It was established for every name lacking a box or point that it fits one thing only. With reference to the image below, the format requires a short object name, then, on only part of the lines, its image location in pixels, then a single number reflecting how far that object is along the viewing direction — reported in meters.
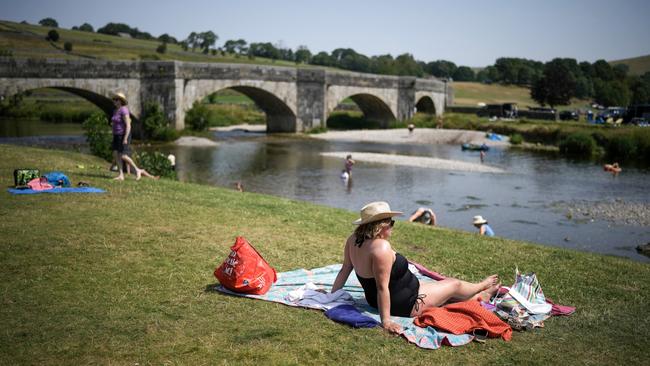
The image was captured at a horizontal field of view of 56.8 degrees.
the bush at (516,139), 45.12
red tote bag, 7.09
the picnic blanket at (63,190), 11.82
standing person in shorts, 13.89
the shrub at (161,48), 83.38
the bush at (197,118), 40.19
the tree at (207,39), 122.85
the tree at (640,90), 80.94
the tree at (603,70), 101.42
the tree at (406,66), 114.16
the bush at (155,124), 37.41
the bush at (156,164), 18.75
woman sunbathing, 6.32
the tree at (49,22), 90.75
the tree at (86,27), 109.60
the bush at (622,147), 37.62
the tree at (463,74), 150.96
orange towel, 6.19
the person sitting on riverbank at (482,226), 14.66
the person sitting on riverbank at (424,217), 15.12
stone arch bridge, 33.00
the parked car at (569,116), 58.34
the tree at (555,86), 78.12
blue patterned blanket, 5.96
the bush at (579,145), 39.53
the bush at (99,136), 20.48
